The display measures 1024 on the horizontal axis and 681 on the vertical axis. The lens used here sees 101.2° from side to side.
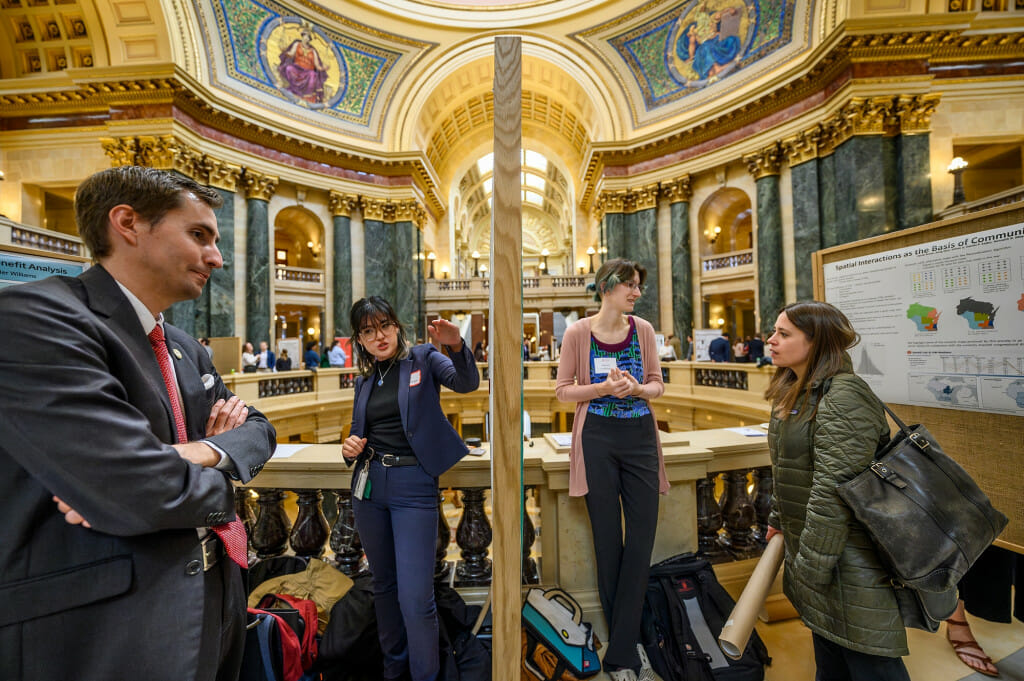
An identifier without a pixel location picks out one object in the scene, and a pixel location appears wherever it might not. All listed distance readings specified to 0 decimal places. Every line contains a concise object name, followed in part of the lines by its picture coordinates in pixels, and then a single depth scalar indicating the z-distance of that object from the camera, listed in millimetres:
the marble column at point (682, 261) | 14680
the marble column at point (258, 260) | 13312
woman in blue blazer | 1791
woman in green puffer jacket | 1455
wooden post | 829
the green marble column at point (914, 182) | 9695
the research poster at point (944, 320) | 2025
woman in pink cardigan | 1950
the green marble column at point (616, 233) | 16125
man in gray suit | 873
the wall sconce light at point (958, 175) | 9062
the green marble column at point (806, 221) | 11320
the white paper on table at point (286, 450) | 2456
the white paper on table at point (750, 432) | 2949
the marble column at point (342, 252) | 15469
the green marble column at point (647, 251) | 14990
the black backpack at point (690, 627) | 1883
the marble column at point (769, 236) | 12250
